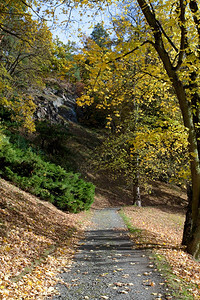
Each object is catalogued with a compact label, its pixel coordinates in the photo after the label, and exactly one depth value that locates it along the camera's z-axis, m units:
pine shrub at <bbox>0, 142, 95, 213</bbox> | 11.00
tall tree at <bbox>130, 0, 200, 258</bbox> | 5.62
